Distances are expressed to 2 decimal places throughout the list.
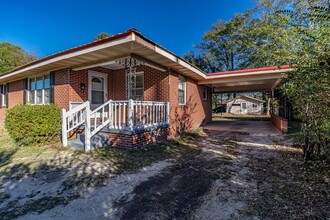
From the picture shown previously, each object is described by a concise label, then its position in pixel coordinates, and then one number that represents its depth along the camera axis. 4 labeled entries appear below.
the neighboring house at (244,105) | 32.81
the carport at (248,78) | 8.17
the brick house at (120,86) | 5.45
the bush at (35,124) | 5.94
